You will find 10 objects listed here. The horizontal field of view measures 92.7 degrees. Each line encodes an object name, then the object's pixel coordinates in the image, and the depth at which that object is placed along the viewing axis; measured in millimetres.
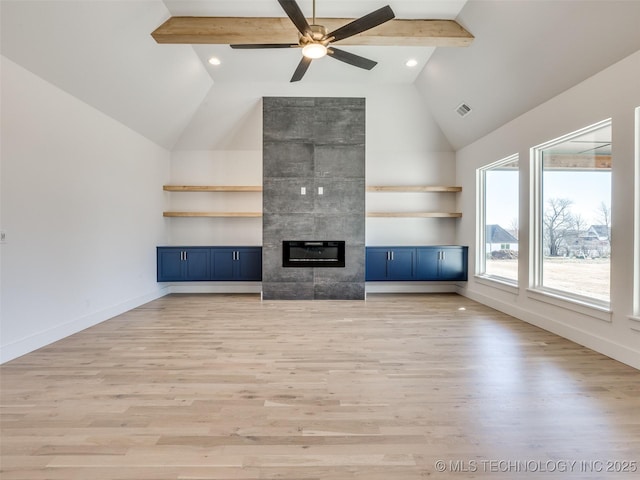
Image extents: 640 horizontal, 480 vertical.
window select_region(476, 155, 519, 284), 4664
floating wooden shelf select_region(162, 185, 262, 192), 5921
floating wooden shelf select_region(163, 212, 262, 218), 5949
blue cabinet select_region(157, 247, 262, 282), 5773
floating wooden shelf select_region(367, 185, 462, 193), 6047
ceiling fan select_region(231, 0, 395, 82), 2682
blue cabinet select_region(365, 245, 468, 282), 5840
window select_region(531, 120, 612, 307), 3201
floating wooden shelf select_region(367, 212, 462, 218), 6012
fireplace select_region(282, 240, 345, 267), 5535
